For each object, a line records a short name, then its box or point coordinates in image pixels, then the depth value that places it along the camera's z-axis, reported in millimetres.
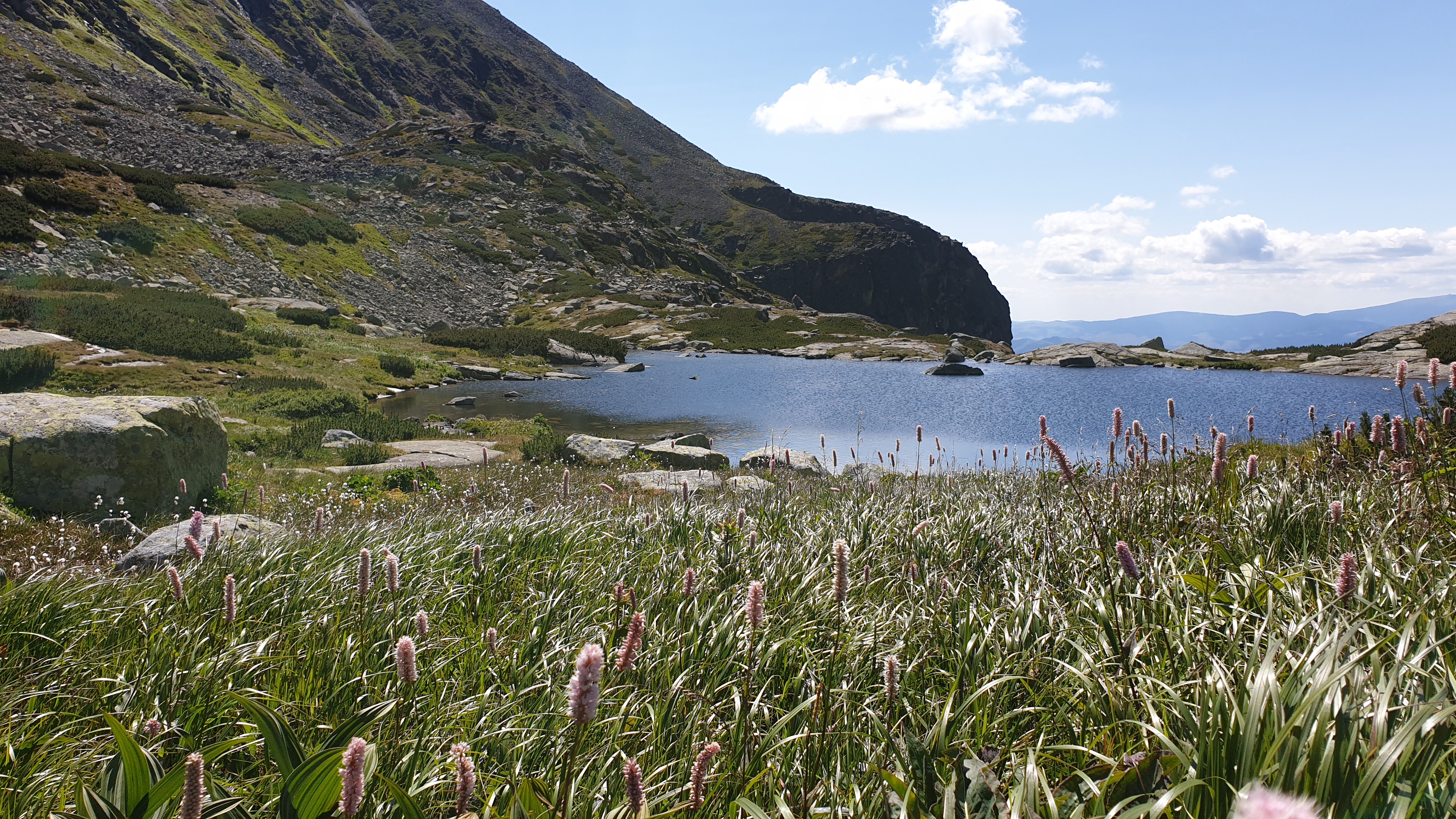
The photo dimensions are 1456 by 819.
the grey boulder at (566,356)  51719
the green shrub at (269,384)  23625
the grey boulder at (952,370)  55312
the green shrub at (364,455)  15836
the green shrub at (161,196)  45062
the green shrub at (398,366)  34188
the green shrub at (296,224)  52938
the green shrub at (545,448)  18031
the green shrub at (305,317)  39969
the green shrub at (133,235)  38562
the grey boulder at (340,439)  17755
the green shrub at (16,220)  32406
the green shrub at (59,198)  36562
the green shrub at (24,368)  17531
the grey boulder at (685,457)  17656
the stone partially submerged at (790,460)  16938
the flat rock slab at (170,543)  6418
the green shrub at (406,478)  12758
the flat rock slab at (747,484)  13297
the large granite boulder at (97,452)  8352
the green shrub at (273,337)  31016
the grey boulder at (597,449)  17984
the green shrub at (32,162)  37375
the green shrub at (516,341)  49531
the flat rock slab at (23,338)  20562
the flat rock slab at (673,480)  13555
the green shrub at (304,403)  21266
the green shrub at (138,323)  24828
